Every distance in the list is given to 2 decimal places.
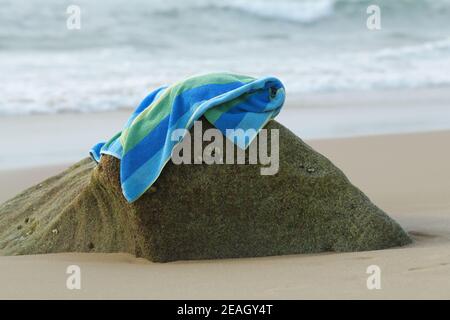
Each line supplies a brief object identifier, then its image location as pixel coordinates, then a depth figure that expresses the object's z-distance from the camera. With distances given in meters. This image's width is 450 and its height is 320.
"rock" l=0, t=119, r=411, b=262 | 4.77
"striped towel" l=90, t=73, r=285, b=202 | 4.71
